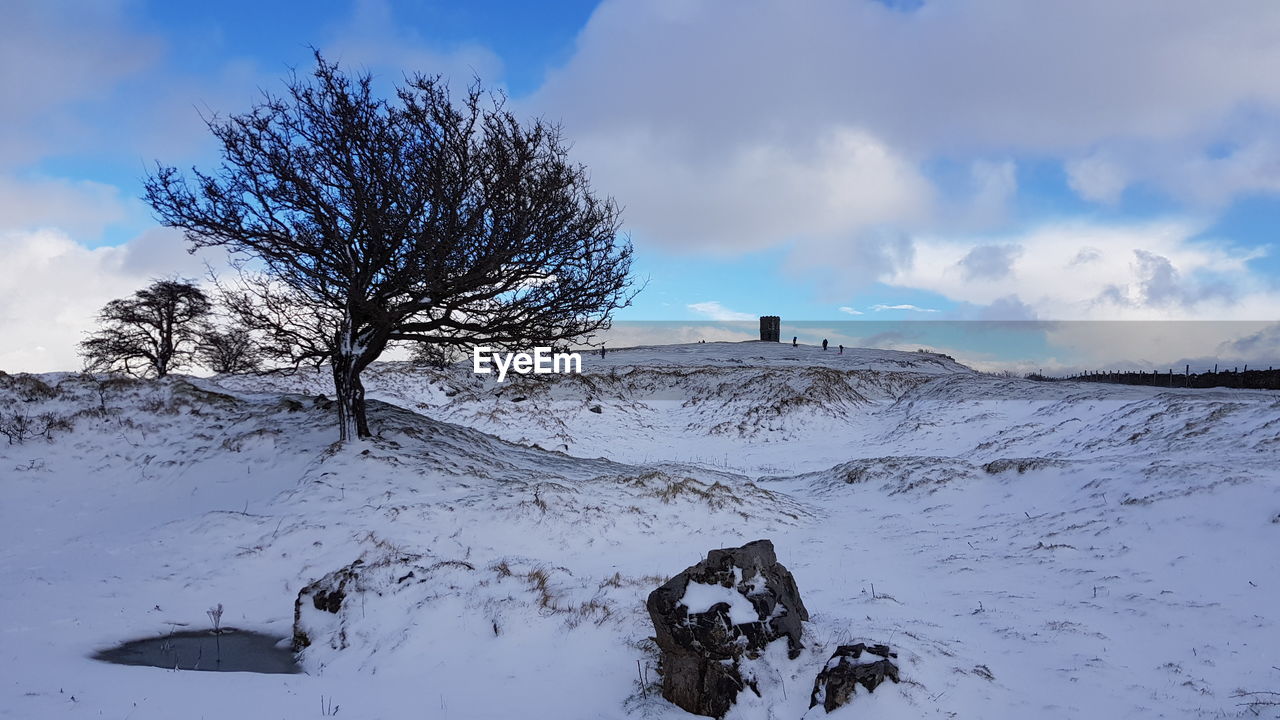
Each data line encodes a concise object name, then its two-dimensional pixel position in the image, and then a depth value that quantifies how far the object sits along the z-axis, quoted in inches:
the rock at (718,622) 219.3
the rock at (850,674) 205.5
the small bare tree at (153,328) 1201.4
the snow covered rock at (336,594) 273.3
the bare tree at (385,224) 525.0
